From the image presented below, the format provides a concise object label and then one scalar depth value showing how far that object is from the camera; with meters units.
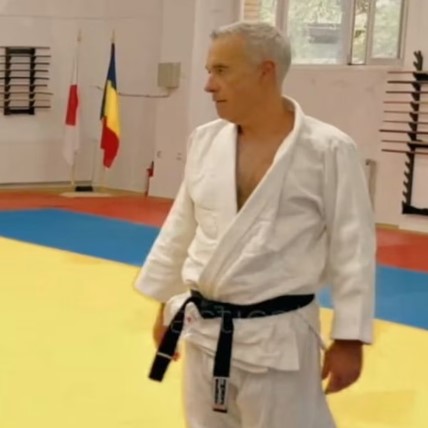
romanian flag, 20.68
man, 3.51
